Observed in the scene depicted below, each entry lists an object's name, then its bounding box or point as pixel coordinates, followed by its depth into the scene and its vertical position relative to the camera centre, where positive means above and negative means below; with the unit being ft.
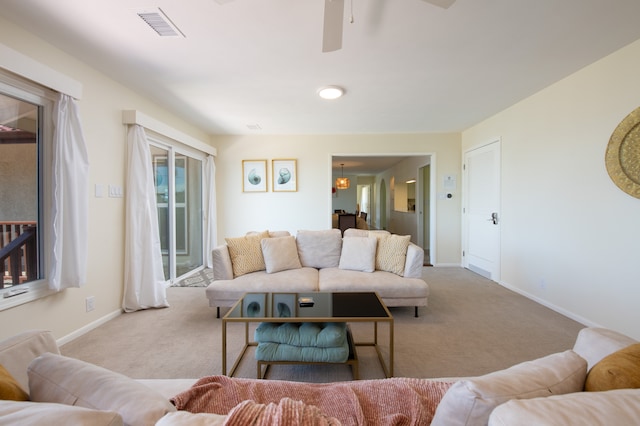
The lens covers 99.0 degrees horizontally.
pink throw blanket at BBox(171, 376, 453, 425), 3.10 -2.36
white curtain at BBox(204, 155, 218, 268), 17.01 +0.04
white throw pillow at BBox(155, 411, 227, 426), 1.91 -1.50
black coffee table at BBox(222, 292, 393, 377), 5.98 -2.43
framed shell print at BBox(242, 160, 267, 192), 17.65 +2.21
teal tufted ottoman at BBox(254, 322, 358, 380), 5.91 -3.03
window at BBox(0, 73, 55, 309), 6.73 +0.66
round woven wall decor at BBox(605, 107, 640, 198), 7.56 +1.49
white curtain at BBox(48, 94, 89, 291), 7.42 +0.32
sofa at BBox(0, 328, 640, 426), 1.80 -1.54
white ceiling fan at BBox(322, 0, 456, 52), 5.24 +3.92
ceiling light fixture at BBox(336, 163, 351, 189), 31.24 +2.94
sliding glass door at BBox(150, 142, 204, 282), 13.17 +0.14
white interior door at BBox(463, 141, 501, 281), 13.75 -0.19
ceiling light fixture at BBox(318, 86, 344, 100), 10.51 +4.60
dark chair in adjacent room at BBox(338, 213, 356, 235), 25.96 -1.19
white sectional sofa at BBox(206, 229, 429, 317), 9.39 -2.20
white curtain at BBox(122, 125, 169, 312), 10.01 -1.04
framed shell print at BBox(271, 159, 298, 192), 17.56 +2.19
